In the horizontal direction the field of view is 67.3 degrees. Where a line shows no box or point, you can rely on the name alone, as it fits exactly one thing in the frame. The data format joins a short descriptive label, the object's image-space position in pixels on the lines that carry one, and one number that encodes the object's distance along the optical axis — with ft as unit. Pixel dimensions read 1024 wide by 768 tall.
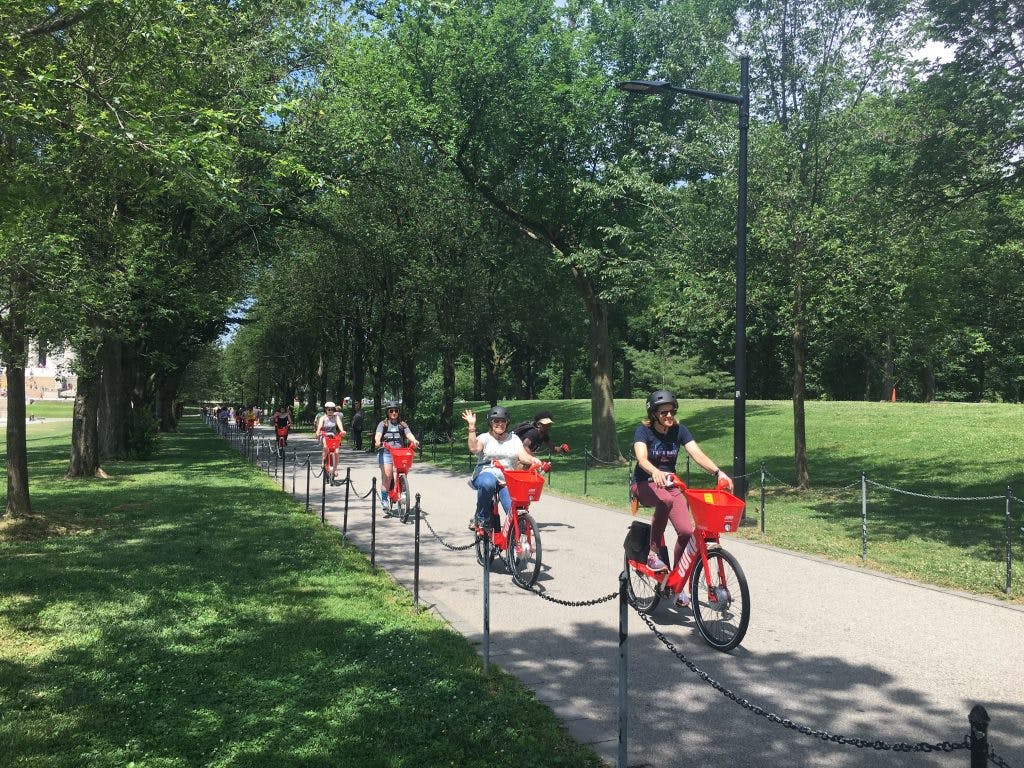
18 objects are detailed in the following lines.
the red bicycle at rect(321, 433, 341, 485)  55.62
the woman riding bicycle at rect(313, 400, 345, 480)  56.13
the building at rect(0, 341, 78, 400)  469.12
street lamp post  41.27
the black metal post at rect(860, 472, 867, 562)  30.89
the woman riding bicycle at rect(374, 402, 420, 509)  40.70
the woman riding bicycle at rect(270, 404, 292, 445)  76.74
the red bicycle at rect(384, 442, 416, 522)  40.32
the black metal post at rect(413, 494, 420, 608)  23.22
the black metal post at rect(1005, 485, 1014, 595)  24.59
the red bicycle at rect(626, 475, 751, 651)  18.69
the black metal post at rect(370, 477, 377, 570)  27.16
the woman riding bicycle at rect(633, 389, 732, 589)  20.33
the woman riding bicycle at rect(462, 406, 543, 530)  27.63
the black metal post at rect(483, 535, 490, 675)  17.53
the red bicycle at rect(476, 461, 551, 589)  25.57
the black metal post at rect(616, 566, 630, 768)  12.35
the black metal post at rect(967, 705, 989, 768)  7.77
